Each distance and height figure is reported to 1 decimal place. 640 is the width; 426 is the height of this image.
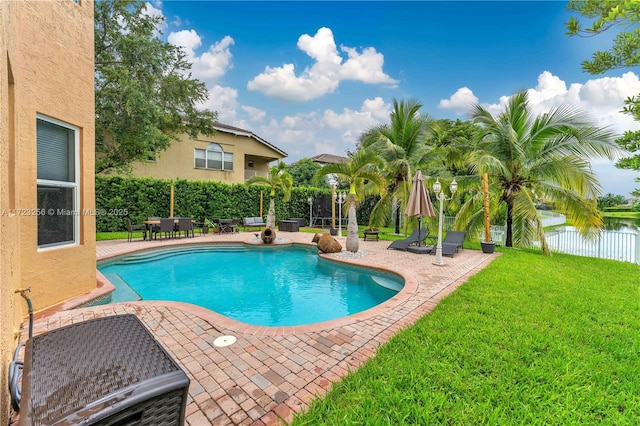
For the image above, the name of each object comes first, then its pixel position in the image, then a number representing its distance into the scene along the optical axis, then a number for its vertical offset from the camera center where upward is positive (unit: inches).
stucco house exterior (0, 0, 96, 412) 163.2 +38.6
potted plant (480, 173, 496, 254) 453.4 -10.1
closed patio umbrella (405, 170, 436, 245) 431.8 +10.4
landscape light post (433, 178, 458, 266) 362.0 -44.2
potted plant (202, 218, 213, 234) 655.1 -43.7
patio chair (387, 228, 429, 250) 475.8 -55.9
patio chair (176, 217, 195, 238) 569.5 -34.4
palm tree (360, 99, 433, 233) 615.5 +133.5
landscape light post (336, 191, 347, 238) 656.1 +30.9
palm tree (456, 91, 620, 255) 409.4 +71.4
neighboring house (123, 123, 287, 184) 834.8 +163.3
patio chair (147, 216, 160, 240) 534.9 -41.6
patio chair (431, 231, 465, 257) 422.9 -55.7
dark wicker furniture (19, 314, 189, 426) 55.0 -40.0
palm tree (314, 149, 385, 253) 429.4 +54.5
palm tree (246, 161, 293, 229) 593.9 +59.1
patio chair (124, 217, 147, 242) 516.4 -41.6
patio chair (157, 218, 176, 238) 541.3 -35.0
